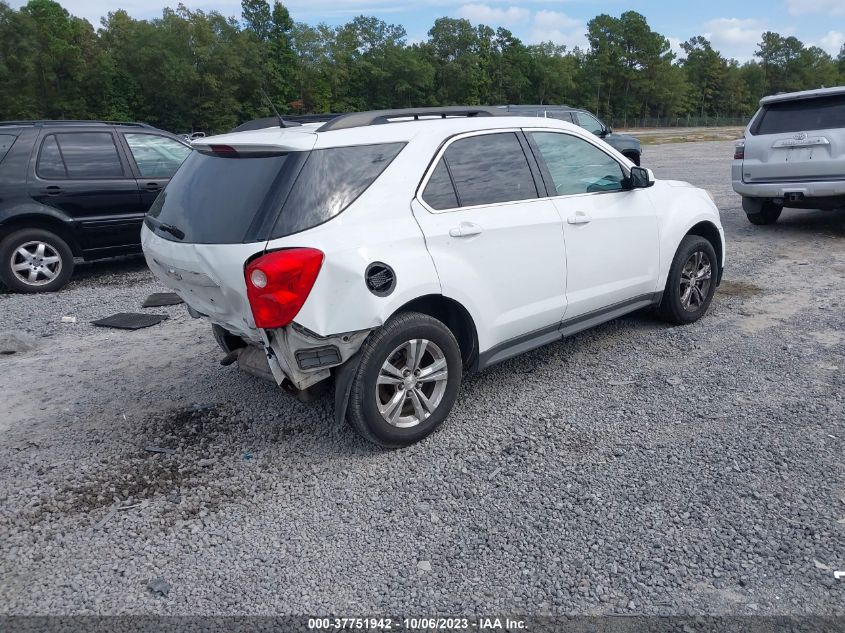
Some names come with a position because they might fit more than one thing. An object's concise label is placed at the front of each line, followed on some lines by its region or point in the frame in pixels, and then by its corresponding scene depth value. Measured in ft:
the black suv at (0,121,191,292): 25.54
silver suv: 28.78
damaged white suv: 11.69
